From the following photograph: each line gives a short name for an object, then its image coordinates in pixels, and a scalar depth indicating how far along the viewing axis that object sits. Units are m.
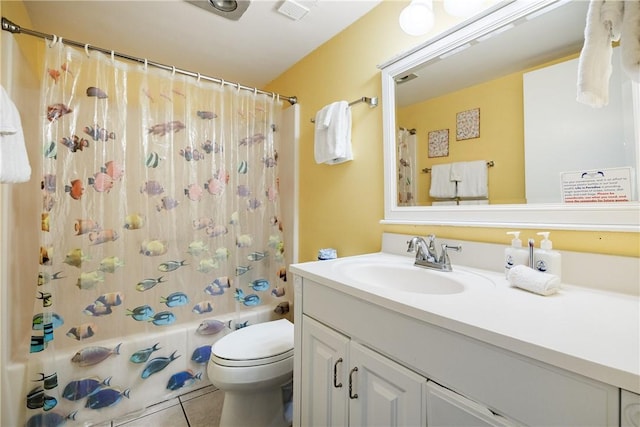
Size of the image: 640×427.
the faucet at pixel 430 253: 1.03
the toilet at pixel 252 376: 1.19
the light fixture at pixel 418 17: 1.14
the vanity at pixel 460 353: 0.43
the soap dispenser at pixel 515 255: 0.86
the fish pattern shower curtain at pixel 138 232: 1.31
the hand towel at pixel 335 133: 1.53
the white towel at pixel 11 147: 0.90
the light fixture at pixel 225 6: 1.42
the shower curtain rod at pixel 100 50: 1.18
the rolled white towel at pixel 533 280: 0.71
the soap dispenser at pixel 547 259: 0.79
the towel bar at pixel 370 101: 1.45
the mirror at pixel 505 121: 0.80
